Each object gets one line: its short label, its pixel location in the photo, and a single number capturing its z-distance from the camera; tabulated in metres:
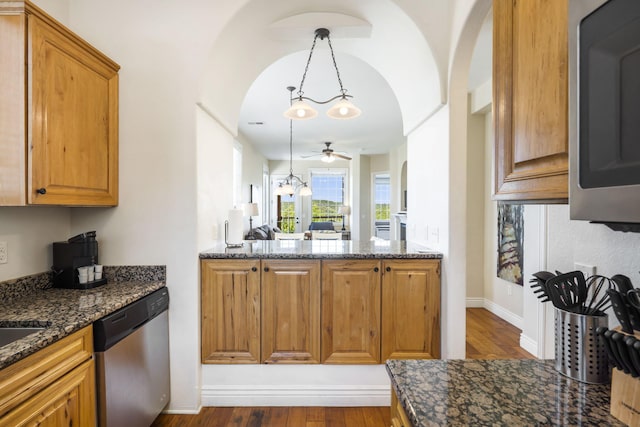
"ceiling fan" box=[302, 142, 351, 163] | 7.05
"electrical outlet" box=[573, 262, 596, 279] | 1.06
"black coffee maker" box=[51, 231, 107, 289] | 1.92
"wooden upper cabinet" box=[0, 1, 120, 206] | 1.47
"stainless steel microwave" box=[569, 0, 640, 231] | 0.57
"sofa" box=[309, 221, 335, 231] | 10.22
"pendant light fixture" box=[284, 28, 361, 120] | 2.72
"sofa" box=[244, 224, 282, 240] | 5.75
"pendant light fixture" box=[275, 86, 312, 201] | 6.70
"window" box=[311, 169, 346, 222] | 10.73
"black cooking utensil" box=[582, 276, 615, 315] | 0.92
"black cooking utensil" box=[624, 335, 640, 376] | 0.65
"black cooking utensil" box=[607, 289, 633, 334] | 0.69
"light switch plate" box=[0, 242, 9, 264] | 1.70
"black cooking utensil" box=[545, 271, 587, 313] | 0.94
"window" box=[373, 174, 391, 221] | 9.84
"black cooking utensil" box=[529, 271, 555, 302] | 0.99
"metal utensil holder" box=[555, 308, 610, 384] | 0.89
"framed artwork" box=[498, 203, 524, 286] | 3.63
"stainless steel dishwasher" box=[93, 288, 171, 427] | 1.53
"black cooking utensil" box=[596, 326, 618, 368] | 0.71
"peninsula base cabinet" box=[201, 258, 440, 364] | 2.24
